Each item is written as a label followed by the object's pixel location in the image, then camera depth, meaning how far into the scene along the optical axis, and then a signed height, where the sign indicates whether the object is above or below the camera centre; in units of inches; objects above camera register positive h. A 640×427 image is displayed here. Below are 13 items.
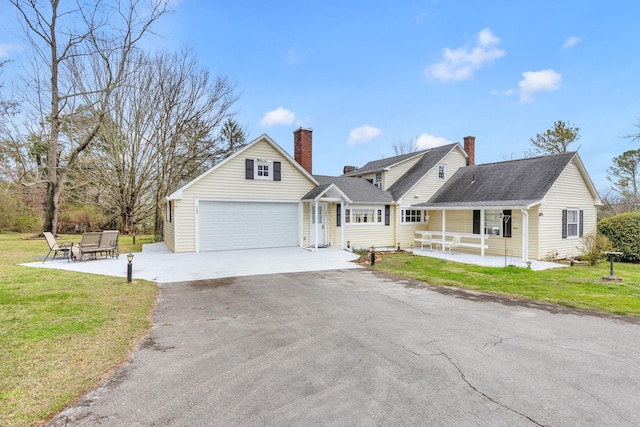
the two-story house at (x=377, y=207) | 574.9 +10.0
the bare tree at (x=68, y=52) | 737.0 +401.5
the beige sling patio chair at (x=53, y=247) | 461.0 -49.0
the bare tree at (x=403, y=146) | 1578.5 +320.9
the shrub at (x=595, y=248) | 508.4 -59.6
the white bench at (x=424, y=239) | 668.1 -59.7
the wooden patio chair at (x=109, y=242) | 482.0 -43.3
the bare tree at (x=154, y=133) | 957.8 +246.3
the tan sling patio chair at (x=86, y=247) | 455.2 -48.4
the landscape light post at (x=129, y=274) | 331.6 -63.2
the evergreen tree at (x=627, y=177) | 945.5 +101.0
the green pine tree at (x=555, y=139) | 1077.8 +246.4
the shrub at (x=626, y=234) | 593.3 -44.0
